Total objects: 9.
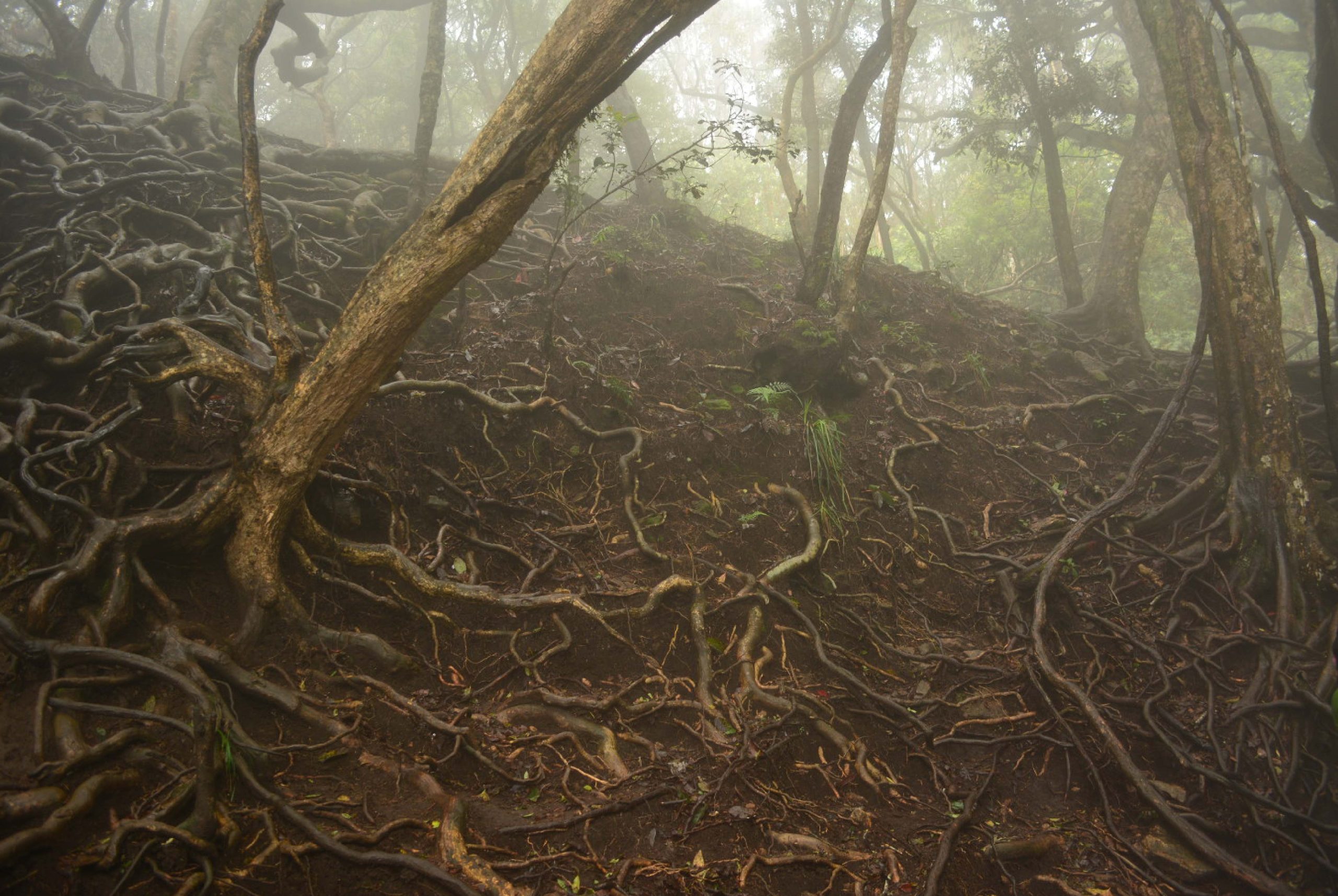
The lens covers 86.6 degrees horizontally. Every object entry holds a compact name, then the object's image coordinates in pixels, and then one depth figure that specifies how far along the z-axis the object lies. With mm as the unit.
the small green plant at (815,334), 7094
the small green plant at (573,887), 2727
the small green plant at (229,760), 2744
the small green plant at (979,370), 8383
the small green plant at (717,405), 6543
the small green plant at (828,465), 5859
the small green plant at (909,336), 8844
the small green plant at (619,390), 6184
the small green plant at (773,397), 6621
